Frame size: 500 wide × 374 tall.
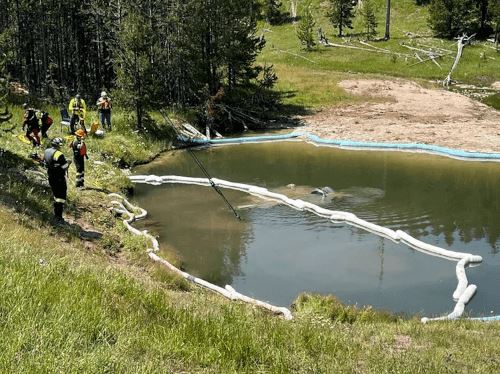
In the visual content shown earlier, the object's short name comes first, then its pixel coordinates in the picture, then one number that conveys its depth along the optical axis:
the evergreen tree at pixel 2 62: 16.84
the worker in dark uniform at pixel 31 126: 22.47
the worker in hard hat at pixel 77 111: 25.94
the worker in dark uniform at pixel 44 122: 24.62
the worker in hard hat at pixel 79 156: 20.22
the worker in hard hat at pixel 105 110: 29.52
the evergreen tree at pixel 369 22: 66.94
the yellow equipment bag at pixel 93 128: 28.66
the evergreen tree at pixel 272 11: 80.12
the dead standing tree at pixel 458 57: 49.03
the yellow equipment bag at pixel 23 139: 22.71
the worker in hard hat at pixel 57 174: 15.25
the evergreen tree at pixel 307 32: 64.94
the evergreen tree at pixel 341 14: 70.19
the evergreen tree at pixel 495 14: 59.45
